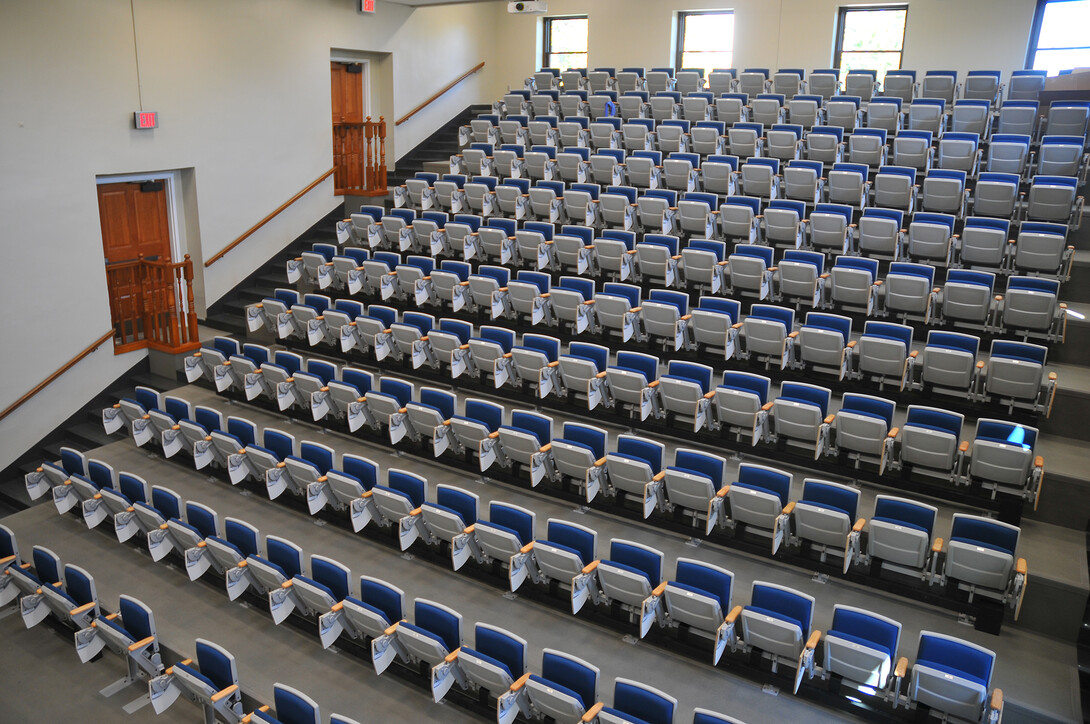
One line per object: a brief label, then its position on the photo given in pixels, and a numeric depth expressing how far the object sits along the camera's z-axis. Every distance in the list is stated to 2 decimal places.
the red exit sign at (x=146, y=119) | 7.25
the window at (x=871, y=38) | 9.55
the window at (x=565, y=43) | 11.77
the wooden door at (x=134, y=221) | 7.52
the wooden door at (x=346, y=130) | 9.65
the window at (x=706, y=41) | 10.58
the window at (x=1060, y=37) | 8.55
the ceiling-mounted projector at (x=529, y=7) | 10.09
